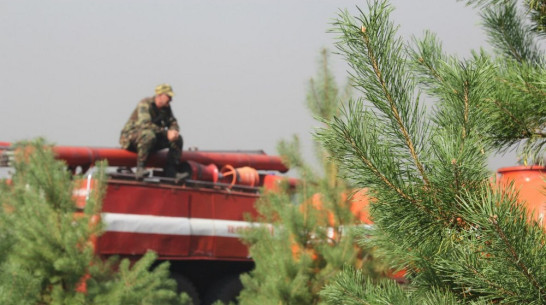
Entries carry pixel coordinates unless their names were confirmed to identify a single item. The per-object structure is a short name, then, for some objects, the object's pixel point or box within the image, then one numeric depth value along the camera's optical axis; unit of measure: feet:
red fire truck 61.82
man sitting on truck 65.67
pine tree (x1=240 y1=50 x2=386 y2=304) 38.58
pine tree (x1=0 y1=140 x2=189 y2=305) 34.50
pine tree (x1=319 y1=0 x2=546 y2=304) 11.70
